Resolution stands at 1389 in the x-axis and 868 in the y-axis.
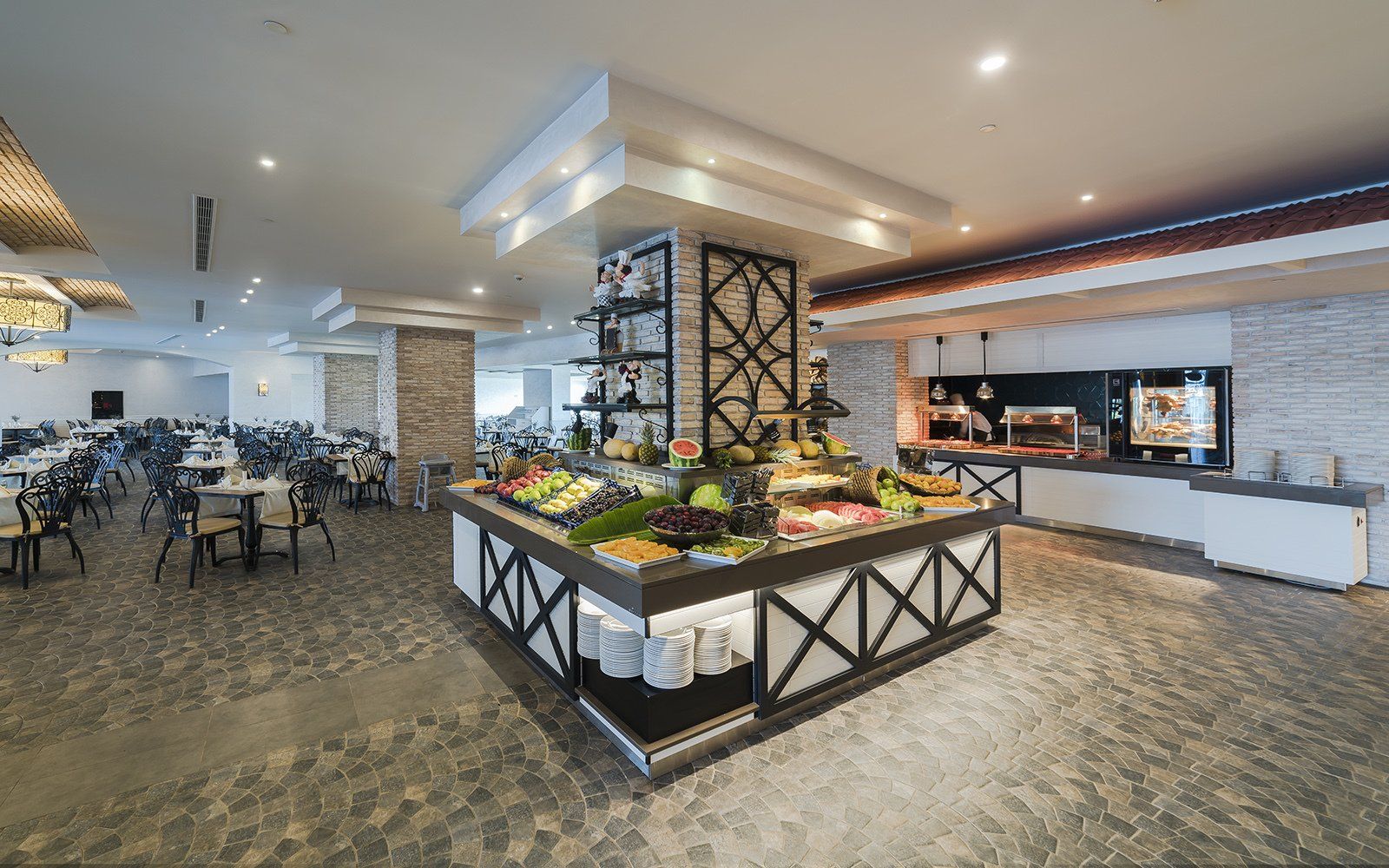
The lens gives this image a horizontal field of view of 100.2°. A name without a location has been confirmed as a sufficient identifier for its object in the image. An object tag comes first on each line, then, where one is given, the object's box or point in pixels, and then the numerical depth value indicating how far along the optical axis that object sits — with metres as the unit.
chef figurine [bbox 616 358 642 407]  4.89
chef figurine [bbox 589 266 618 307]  4.98
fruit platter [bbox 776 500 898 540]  3.69
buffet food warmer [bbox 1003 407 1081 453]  8.48
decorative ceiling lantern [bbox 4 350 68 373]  13.62
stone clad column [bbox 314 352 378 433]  16.59
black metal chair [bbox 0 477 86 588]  5.64
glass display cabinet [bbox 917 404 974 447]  9.85
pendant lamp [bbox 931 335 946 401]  9.55
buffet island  2.95
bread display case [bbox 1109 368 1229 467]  7.11
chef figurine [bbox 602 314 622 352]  5.34
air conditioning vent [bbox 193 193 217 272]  5.14
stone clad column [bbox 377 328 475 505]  10.15
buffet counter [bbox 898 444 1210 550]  7.08
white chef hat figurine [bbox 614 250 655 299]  4.79
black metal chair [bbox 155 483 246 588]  5.73
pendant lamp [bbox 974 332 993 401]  9.09
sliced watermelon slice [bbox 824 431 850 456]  5.44
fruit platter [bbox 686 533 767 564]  3.06
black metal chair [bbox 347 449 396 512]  9.57
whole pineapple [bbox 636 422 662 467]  4.51
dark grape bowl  3.23
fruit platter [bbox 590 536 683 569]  2.96
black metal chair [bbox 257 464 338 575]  6.16
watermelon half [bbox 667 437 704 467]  4.27
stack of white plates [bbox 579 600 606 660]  3.37
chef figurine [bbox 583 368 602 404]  5.41
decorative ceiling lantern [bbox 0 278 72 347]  8.05
